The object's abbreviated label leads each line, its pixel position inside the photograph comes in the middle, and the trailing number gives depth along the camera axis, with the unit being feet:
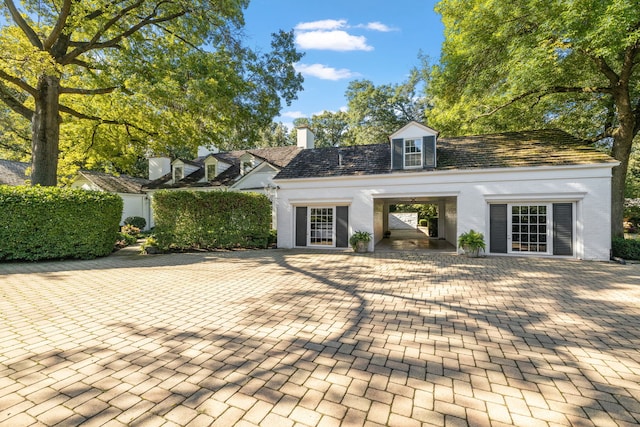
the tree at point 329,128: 133.69
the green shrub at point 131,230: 59.47
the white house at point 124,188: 77.71
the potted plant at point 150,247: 41.63
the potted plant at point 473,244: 37.81
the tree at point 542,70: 30.55
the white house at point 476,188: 35.91
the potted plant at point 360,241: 43.16
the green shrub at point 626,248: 34.40
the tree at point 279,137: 133.59
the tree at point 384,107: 109.70
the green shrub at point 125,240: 47.52
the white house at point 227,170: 68.18
